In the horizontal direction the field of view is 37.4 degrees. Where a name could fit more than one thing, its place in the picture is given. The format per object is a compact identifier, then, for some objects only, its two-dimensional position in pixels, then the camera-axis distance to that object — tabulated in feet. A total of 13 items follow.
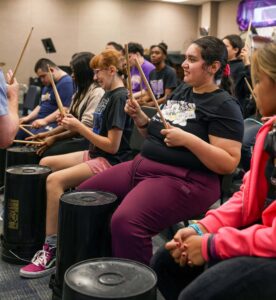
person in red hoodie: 3.38
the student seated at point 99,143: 6.66
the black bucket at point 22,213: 6.93
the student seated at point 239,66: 11.03
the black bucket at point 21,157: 9.05
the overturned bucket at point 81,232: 5.50
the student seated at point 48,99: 10.80
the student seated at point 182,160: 5.22
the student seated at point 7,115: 4.89
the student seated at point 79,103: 8.55
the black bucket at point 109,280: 3.53
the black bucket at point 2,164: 10.94
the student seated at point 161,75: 14.43
